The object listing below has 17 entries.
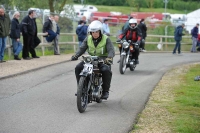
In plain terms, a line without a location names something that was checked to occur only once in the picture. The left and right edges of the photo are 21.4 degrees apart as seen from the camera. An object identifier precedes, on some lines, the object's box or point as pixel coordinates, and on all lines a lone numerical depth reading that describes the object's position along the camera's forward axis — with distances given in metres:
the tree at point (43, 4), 29.12
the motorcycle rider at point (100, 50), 10.42
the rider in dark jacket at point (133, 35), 17.04
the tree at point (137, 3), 49.71
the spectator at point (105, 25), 24.88
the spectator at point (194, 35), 30.97
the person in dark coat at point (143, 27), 26.37
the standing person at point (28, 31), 18.89
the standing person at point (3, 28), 17.36
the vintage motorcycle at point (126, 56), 16.58
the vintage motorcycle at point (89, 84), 9.71
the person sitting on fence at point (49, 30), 21.39
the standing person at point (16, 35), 18.00
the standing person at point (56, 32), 21.80
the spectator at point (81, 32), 22.95
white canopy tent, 41.91
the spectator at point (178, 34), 28.73
